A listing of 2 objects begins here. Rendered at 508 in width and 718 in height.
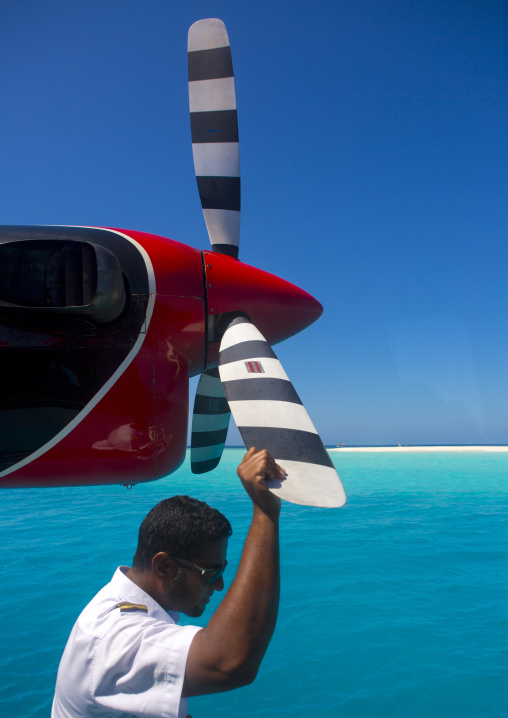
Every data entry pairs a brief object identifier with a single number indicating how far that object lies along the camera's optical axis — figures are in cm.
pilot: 106
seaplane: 217
